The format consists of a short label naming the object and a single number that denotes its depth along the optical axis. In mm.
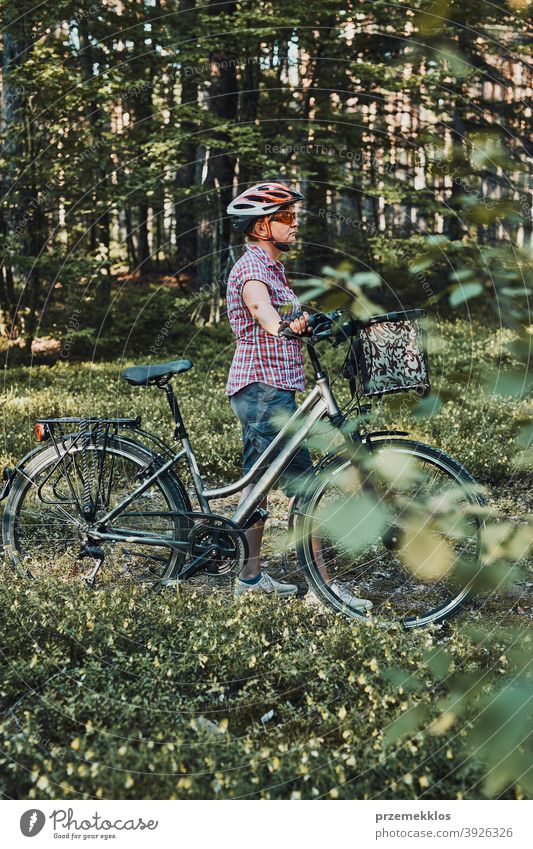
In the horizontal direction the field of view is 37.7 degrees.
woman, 4359
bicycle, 4238
